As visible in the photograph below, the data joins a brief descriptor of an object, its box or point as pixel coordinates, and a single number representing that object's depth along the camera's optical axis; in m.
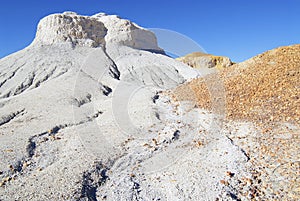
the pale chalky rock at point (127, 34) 43.62
